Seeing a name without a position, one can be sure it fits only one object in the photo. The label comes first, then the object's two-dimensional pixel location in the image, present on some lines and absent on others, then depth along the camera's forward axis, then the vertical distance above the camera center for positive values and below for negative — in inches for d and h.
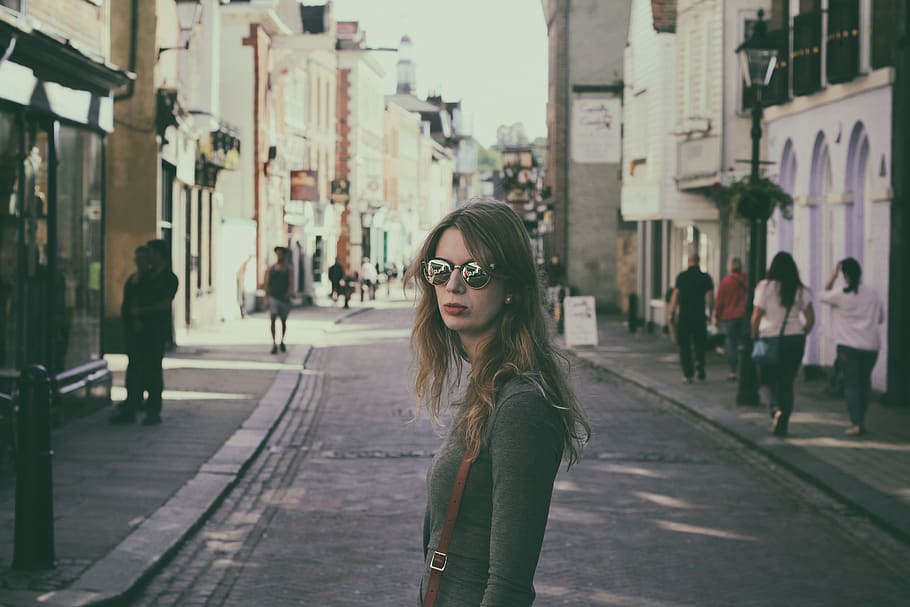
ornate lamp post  714.2 +84.7
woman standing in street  122.4 -12.9
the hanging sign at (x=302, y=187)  2154.3 +104.1
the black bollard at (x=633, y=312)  1386.6 -44.4
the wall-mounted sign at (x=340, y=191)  2623.0 +120.3
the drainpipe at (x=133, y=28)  1001.5 +151.3
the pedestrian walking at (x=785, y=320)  590.9 -21.8
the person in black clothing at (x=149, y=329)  606.9 -28.0
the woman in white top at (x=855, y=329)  582.6 -24.7
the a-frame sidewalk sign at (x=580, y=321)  1132.5 -43.4
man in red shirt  848.9 -21.2
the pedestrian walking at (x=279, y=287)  1069.1 -18.8
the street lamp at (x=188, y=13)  956.6 +155.2
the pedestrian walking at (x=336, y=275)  2178.9 -20.4
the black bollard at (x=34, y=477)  322.7 -47.1
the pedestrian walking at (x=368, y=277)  2369.6 -25.2
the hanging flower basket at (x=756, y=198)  732.7 +32.9
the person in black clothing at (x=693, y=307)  864.9 -24.6
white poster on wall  1475.1 +131.7
